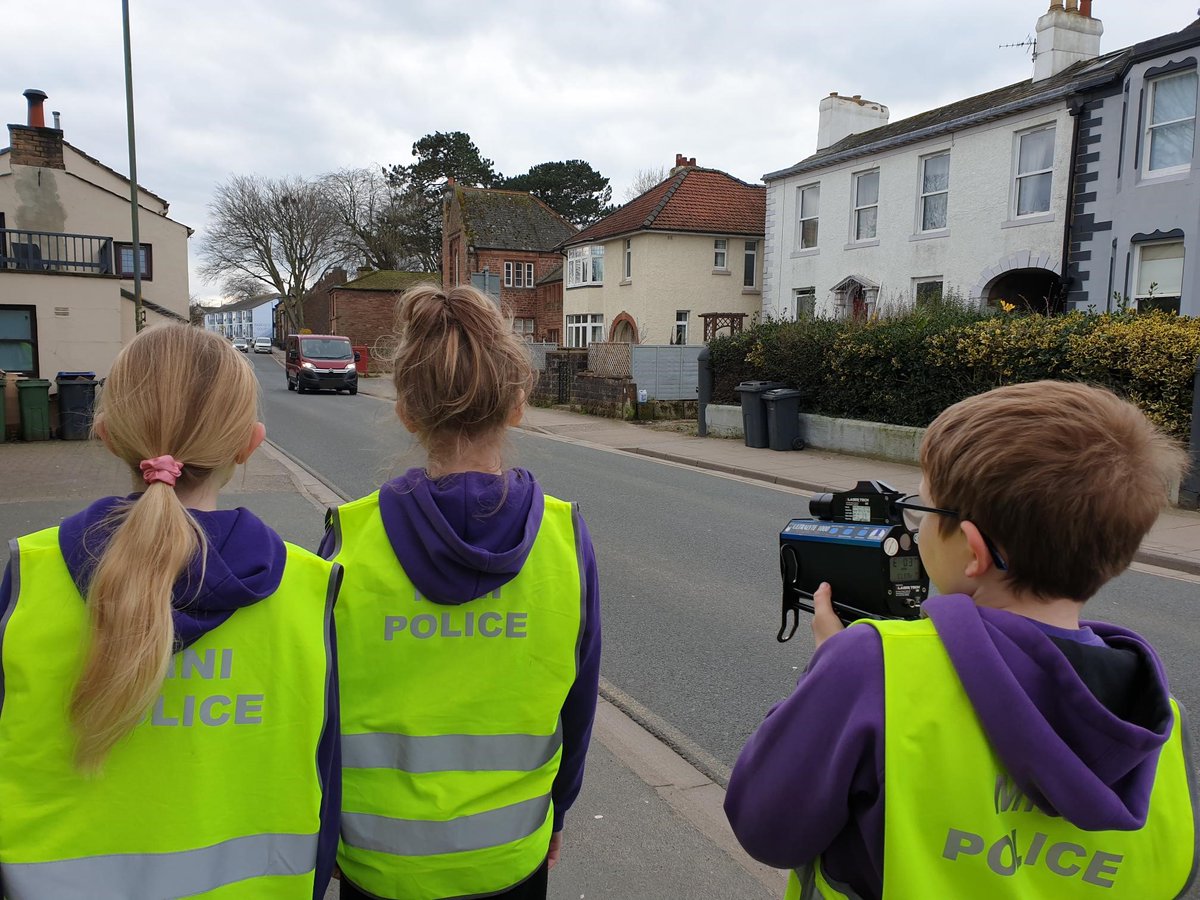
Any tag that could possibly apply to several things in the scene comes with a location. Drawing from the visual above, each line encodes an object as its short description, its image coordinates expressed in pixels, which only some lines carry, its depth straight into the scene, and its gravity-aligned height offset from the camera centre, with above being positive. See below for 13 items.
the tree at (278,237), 56.56 +6.94
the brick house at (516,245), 46.31 +5.59
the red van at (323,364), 31.22 -0.73
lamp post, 16.27 +3.58
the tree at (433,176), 62.88 +12.74
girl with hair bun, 1.66 -0.57
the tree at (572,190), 66.12 +12.07
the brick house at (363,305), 54.78 +2.47
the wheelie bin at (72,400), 14.89 -1.06
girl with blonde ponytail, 1.38 -0.55
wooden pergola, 26.41 +0.98
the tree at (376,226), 62.09 +8.51
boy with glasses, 1.15 -0.47
